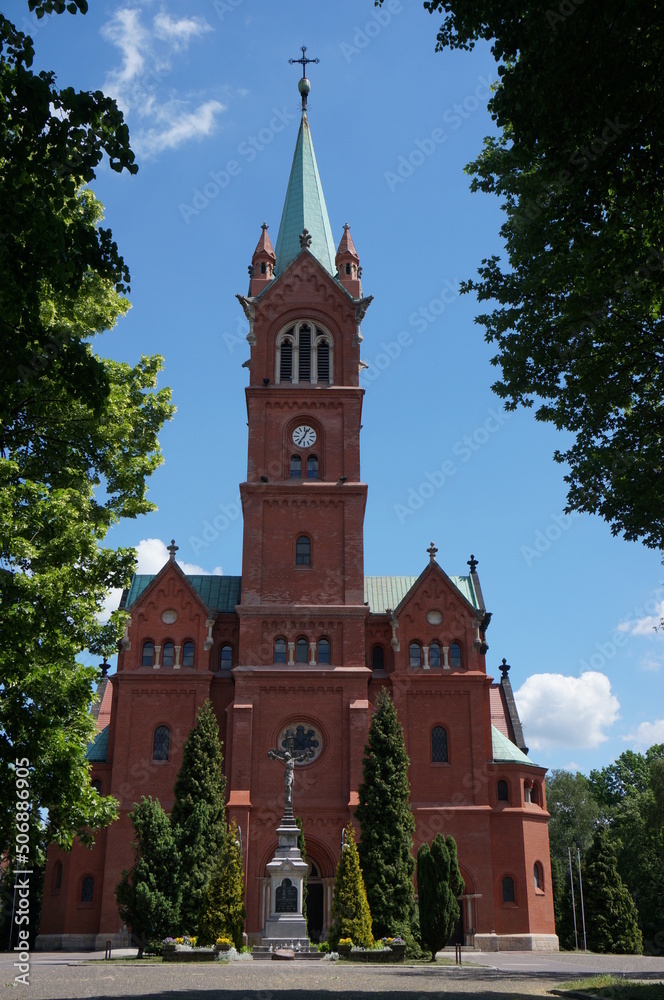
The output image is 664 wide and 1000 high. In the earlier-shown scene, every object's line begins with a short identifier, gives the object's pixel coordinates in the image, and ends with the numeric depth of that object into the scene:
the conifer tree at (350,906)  31.62
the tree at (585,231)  11.43
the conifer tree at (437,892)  31.29
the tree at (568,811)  78.44
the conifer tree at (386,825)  35.91
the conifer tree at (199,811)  34.97
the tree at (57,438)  10.54
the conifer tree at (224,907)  31.45
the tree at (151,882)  32.81
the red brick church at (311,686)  41.34
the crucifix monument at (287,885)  32.81
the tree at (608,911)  45.78
